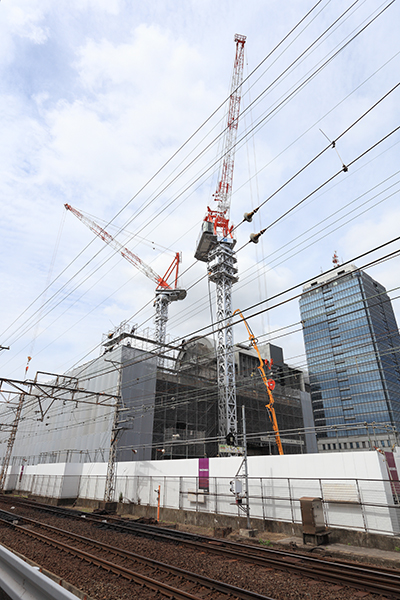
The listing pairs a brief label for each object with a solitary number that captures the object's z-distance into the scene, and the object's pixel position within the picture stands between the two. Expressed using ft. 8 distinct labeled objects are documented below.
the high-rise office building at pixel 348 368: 413.18
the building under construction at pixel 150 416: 124.31
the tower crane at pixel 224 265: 143.33
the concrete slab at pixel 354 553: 37.50
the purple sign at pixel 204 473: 70.90
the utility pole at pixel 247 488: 55.72
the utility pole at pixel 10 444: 139.85
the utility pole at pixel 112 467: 87.33
